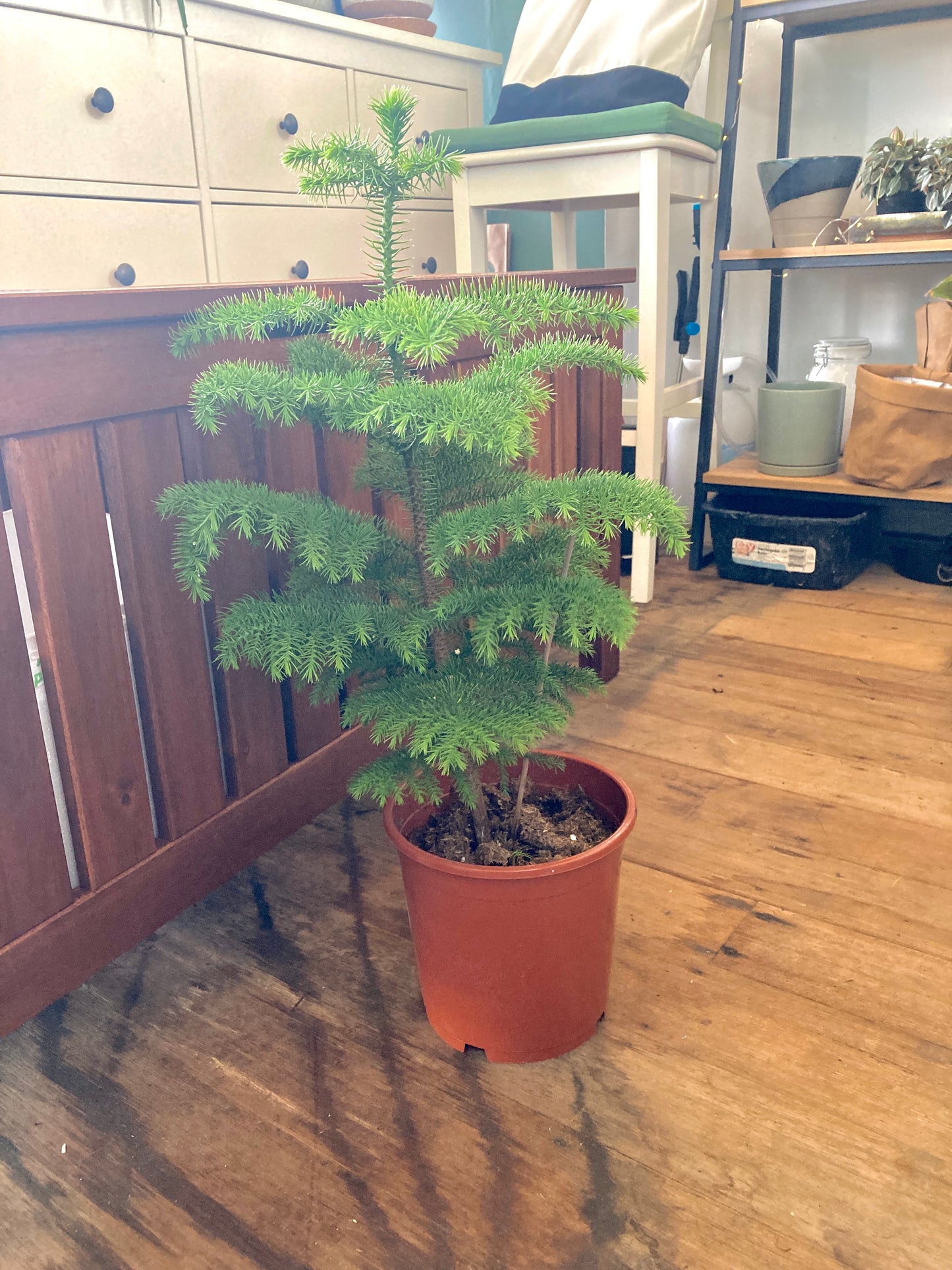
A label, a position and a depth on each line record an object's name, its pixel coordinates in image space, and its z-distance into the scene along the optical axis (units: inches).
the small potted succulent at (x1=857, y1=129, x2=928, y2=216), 77.1
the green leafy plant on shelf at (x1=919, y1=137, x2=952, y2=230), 75.4
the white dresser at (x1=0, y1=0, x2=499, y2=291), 63.3
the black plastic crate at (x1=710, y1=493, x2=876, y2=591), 82.4
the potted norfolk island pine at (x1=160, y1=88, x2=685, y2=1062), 28.5
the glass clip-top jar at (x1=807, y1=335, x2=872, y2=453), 87.7
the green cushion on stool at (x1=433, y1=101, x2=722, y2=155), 70.3
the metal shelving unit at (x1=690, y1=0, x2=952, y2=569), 78.2
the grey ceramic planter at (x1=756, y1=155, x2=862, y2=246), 79.7
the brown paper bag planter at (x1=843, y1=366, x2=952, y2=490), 75.9
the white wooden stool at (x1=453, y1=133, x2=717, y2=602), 72.6
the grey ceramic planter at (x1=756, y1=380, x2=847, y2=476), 83.2
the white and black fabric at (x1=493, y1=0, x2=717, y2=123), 74.9
